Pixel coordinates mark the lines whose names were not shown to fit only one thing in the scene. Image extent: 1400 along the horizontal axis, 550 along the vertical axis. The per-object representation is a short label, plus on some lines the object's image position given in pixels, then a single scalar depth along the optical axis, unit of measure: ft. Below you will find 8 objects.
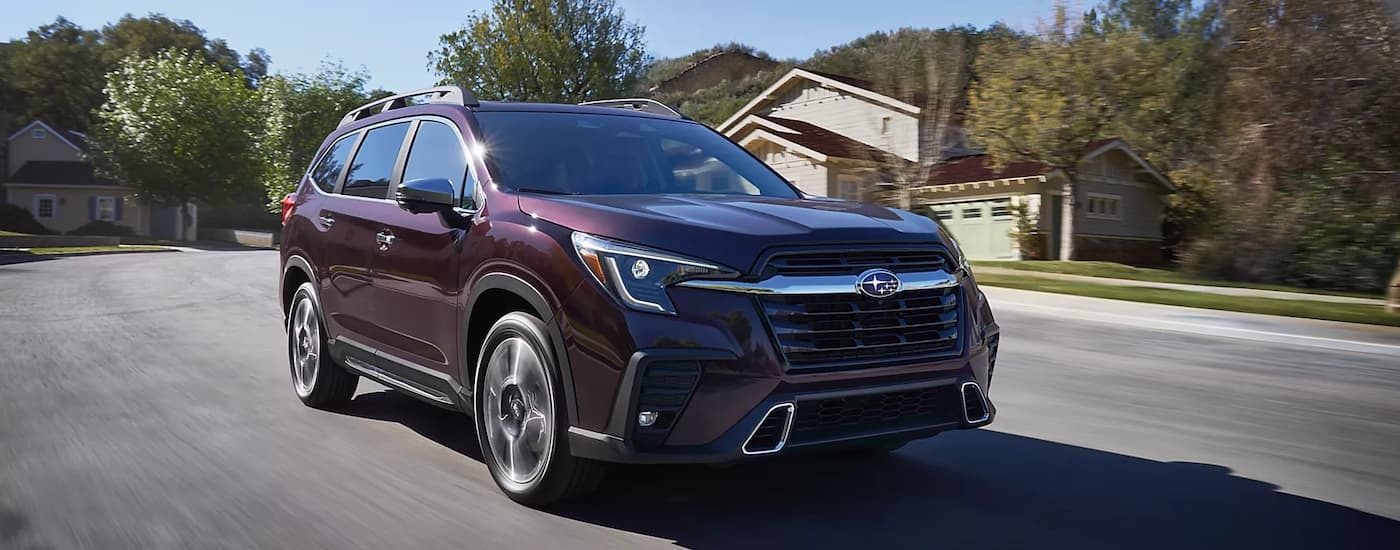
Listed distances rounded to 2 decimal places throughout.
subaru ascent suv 12.98
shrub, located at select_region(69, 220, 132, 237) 192.44
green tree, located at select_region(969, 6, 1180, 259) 97.76
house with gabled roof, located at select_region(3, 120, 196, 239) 199.82
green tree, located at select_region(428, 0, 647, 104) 170.19
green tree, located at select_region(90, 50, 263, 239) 176.14
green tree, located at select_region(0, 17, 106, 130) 245.45
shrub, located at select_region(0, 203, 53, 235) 174.40
